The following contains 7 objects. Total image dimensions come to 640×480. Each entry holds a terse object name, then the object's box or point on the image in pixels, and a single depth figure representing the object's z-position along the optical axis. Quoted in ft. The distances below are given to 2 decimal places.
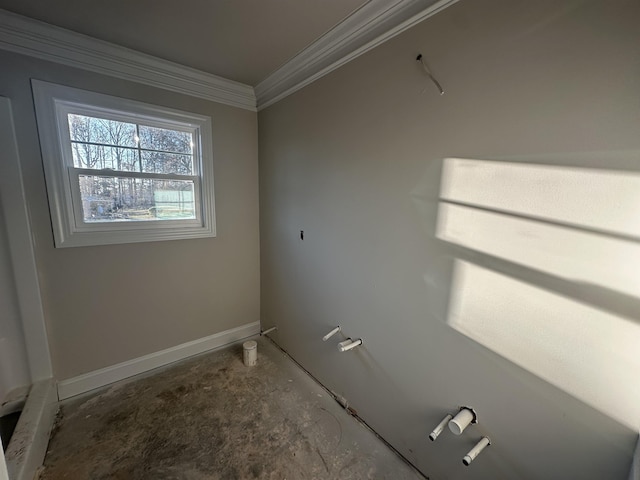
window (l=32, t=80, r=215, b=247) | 5.48
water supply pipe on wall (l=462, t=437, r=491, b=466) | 3.38
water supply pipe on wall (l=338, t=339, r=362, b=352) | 5.15
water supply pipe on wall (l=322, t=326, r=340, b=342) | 5.64
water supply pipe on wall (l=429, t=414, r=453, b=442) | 3.68
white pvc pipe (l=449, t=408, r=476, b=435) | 3.54
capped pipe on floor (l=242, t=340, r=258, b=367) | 7.34
